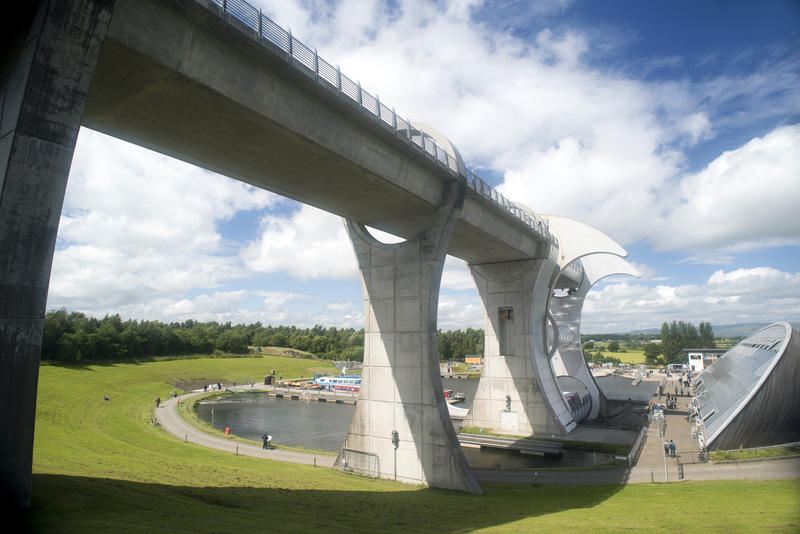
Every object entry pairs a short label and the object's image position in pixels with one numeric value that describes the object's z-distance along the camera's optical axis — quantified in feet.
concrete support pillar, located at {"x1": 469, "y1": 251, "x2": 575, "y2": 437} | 114.32
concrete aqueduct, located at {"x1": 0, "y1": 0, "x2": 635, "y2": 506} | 25.55
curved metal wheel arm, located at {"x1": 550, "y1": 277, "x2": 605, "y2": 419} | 157.99
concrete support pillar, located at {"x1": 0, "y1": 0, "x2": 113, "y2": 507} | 24.44
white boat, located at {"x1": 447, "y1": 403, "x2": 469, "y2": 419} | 137.51
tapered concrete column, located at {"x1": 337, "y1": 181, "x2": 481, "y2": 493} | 68.33
